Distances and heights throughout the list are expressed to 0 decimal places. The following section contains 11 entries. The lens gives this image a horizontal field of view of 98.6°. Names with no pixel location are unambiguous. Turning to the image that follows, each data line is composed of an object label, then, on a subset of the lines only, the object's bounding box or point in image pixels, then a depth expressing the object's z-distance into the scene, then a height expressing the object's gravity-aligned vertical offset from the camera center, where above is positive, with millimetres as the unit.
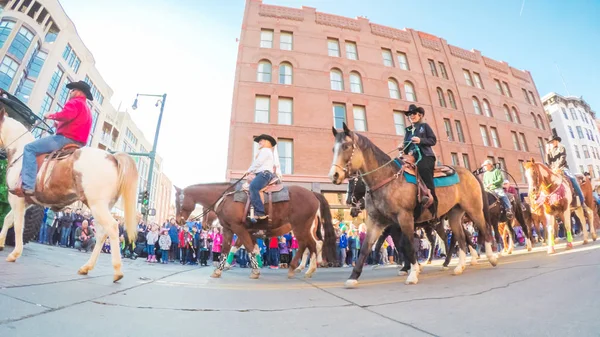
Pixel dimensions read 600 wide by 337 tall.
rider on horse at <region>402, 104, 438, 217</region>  4691 +1902
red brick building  20047 +14217
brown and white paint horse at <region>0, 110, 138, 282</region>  3840 +999
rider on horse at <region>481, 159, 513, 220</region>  8750 +2258
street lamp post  16695 +8674
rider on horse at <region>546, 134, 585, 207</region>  7393 +2566
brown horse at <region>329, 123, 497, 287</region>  4168 +1017
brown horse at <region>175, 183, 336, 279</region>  5992 +871
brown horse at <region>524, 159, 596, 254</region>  6648 +1437
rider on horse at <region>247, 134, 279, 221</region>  5785 +1950
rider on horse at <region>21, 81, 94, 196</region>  3998 +2032
